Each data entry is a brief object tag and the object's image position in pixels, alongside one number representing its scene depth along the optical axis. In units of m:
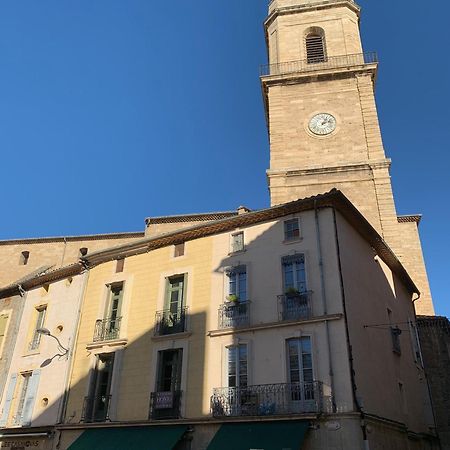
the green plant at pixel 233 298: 14.63
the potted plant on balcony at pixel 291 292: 13.69
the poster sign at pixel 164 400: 14.23
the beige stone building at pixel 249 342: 12.43
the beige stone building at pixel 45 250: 32.16
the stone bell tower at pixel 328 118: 24.86
